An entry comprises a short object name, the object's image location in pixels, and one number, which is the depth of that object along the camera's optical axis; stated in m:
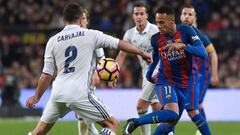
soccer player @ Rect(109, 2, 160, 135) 22.86
